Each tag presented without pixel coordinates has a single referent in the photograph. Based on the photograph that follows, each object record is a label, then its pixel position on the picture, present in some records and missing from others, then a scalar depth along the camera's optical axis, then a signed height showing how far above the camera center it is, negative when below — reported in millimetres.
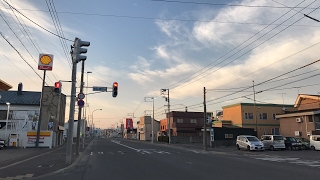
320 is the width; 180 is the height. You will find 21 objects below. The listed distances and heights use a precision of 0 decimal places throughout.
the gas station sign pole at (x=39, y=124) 34312 +76
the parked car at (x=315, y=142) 32344 -1723
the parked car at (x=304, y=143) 35156 -2034
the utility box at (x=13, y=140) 36594 -2029
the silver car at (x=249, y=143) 31484 -1941
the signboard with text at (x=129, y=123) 153625 +1629
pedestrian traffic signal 16516 +2319
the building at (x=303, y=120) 41156 +1249
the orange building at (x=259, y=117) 57906 +2176
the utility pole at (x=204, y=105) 35178 +2770
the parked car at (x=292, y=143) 34344 -2010
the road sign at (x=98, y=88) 22228 +3046
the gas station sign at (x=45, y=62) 26564 +6393
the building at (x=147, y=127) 100375 -370
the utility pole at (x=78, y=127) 24594 -147
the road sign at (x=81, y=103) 20819 +1728
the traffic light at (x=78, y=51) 15898 +4339
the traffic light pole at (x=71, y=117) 16438 +520
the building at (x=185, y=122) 73312 +1166
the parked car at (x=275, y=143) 33250 -1925
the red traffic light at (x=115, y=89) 20938 +2825
